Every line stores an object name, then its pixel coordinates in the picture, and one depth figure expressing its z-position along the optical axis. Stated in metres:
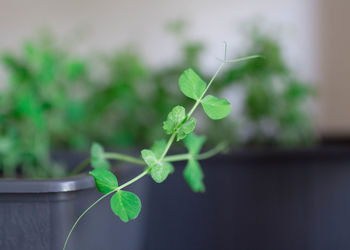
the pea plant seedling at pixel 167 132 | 0.58
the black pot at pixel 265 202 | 0.88
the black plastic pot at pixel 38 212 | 0.60
